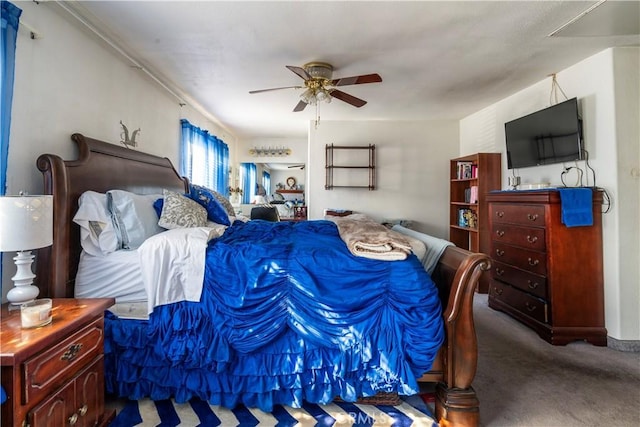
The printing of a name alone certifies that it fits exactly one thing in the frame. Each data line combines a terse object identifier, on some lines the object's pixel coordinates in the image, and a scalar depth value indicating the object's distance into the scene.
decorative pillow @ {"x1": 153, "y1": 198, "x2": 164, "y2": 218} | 2.42
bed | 1.54
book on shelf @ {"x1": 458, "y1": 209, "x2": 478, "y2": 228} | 4.37
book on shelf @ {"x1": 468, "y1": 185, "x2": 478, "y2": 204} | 4.25
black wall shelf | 5.07
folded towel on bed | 1.92
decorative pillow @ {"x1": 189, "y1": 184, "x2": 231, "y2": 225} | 2.90
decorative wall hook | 2.75
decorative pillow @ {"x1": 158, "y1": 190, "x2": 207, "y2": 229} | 2.32
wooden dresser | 2.59
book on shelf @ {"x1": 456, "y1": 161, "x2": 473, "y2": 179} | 4.46
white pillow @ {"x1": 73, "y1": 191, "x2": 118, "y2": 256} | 1.88
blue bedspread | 1.60
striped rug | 1.61
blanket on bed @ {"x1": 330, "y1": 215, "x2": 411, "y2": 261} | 1.66
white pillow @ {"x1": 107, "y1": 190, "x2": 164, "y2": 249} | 2.04
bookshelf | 4.07
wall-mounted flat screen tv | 2.81
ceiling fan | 2.68
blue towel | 2.52
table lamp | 1.28
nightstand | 1.06
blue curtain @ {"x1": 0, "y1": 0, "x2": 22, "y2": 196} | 1.57
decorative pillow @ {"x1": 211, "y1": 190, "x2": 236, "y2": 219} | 3.22
